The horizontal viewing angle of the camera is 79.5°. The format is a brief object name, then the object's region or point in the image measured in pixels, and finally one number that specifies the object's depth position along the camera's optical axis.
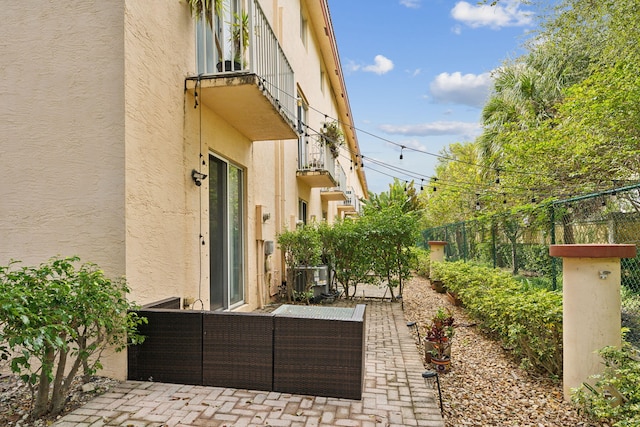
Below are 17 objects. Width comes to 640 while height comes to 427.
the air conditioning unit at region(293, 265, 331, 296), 8.39
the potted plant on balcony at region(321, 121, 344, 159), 12.92
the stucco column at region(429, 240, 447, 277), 13.53
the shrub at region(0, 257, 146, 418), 2.41
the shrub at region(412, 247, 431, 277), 15.26
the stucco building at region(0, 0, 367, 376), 3.67
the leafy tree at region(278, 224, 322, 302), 8.29
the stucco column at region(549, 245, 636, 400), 3.39
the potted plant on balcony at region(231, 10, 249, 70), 5.17
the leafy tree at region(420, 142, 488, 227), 18.12
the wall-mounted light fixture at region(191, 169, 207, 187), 4.92
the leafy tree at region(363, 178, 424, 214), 26.13
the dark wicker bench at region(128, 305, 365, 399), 3.34
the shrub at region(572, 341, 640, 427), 2.96
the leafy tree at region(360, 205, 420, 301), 8.75
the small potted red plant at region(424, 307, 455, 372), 4.57
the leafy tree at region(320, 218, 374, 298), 9.08
